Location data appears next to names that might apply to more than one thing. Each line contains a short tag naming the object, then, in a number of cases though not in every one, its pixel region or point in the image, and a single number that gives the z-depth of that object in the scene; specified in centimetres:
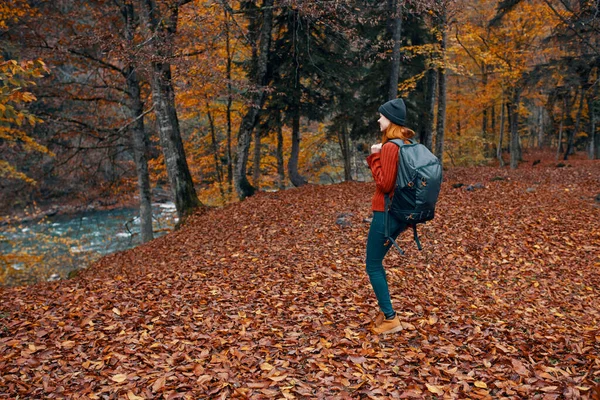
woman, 366
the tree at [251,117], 1230
